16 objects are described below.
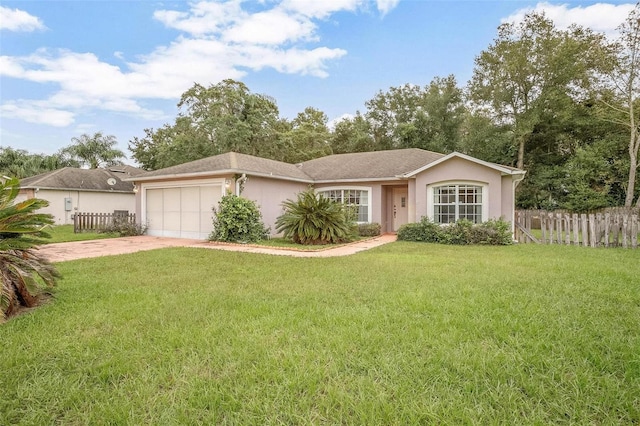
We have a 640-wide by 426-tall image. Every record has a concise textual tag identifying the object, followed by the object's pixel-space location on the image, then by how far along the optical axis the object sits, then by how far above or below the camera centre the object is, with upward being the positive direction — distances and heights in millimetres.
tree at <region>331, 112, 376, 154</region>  34188 +8080
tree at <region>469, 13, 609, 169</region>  24547 +10793
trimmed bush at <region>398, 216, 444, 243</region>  13219 -782
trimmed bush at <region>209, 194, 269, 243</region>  12602 -270
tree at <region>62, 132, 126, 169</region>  35844 +6971
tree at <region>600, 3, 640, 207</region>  21547 +8180
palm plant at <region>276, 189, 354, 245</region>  12555 -295
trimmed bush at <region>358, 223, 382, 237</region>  15500 -801
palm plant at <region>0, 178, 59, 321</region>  4559 -534
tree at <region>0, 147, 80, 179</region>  32500 +5263
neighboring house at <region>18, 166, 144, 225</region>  21803 +1638
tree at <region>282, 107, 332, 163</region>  32656 +7363
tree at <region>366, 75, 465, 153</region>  31375 +9110
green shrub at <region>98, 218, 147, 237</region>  15383 -615
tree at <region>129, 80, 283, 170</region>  29344 +8102
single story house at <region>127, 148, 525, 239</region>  13484 +1074
